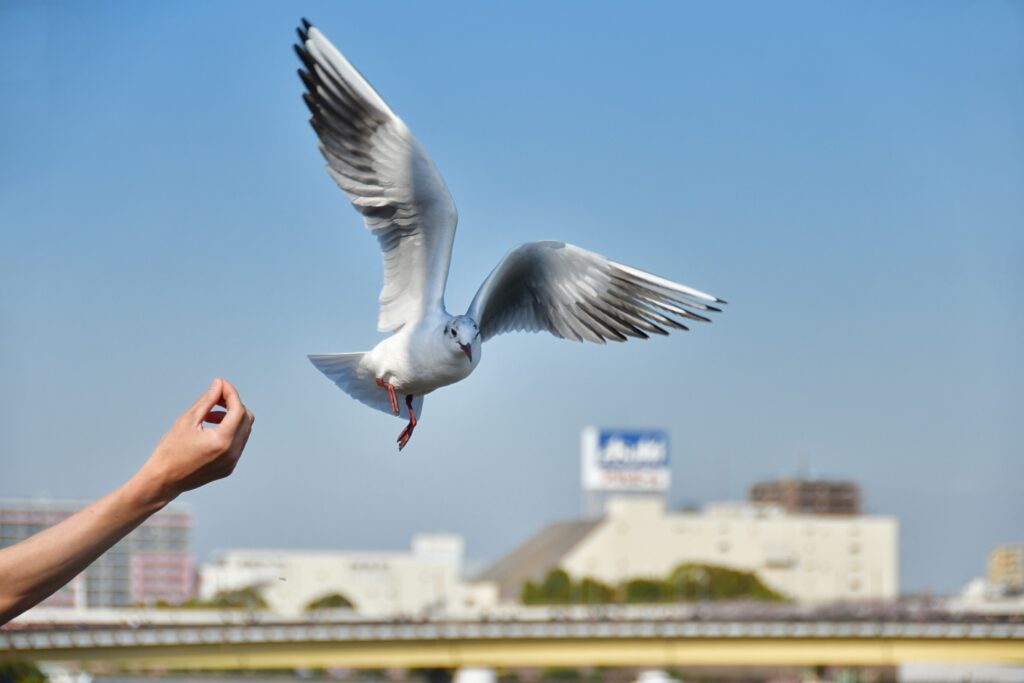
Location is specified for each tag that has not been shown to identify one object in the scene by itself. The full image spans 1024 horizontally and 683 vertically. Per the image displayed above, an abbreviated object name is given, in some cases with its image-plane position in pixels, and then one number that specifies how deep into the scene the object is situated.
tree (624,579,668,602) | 103.88
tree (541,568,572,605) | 105.06
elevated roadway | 46.83
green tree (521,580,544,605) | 104.12
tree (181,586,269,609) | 71.81
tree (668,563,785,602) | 104.25
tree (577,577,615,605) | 105.12
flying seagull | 4.46
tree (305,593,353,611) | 102.10
